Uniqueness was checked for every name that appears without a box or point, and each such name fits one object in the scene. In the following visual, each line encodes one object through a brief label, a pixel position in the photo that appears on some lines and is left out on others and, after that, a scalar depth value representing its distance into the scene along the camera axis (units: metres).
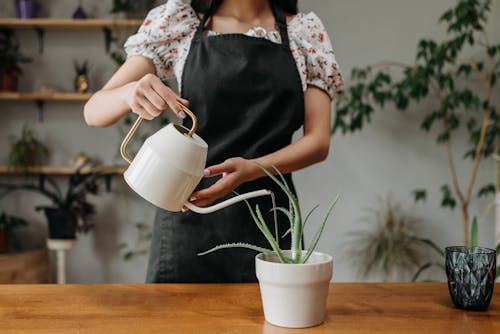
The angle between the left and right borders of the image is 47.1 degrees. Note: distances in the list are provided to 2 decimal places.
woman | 1.46
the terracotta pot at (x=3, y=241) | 3.28
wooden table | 0.93
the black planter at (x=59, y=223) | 3.27
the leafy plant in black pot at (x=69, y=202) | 3.28
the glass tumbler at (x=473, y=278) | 1.02
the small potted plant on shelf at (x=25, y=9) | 3.36
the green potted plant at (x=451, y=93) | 3.09
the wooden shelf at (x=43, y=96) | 3.33
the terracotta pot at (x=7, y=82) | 3.36
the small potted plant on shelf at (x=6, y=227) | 3.28
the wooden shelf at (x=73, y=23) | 3.30
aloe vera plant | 0.96
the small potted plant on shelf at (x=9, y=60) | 3.33
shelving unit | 3.31
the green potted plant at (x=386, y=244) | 3.28
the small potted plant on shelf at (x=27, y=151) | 3.36
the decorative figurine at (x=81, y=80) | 3.40
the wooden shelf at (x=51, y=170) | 3.35
